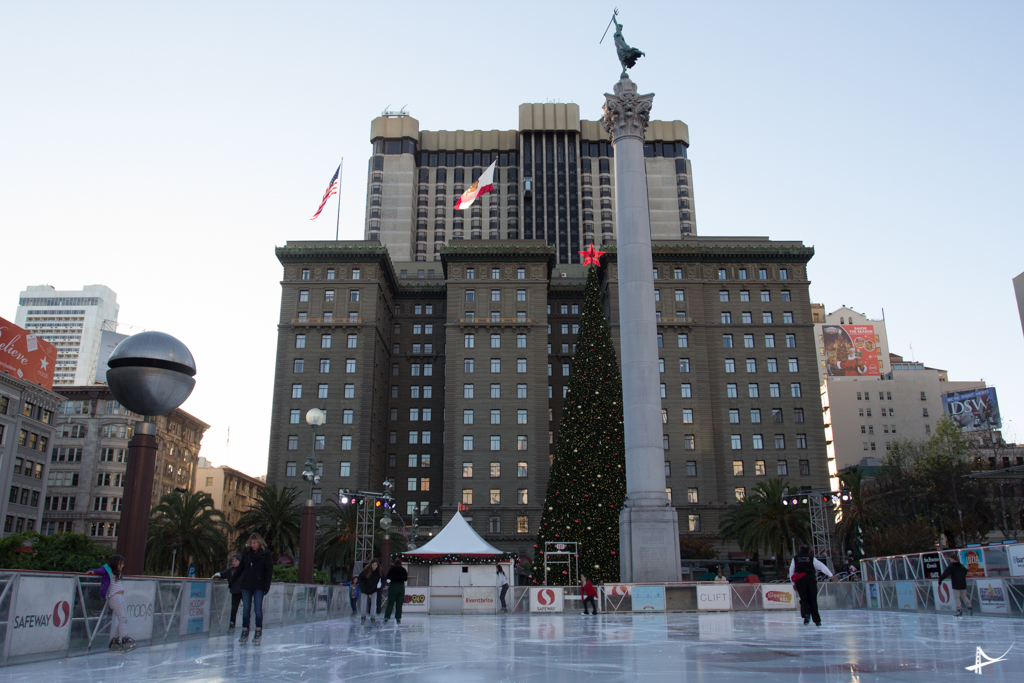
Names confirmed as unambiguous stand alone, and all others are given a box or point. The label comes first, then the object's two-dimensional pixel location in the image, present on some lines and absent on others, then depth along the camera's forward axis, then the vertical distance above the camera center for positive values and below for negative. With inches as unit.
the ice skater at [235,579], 573.3 -18.6
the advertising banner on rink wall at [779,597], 1181.1 -64.5
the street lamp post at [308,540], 953.0 +16.0
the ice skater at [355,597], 1179.2 -64.7
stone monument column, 1327.5 +324.9
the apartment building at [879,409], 4482.3 +803.9
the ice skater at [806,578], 635.5 -20.4
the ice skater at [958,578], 842.8 -26.1
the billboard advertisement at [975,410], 3540.8 +636.8
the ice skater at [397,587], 813.2 -34.8
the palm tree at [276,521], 2432.3 +98.0
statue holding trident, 1697.8 +1047.5
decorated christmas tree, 1501.0 +169.9
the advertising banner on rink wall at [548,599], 1250.0 -71.4
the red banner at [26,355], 2829.7 +723.6
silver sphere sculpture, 439.8 +98.9
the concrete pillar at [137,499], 441.7 +29.6
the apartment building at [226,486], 5017.2 +429.1
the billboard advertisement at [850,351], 4712.1 +1182.6
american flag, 2613.2 +1180.1
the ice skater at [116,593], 464.2 -23.4
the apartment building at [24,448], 2815.0 +384.5
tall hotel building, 3267.7 +781.6
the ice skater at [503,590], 1268.5 -58.2
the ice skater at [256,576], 549.0 -15.5
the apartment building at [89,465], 3663.9 +412.7
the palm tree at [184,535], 2241.6 +51.2
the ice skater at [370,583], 792.3 -30.4
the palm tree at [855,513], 2418.8 +122.5
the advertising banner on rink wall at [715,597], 1184.2 -64.7
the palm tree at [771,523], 2426.2 +90.4
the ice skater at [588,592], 1138.0 -55.2
